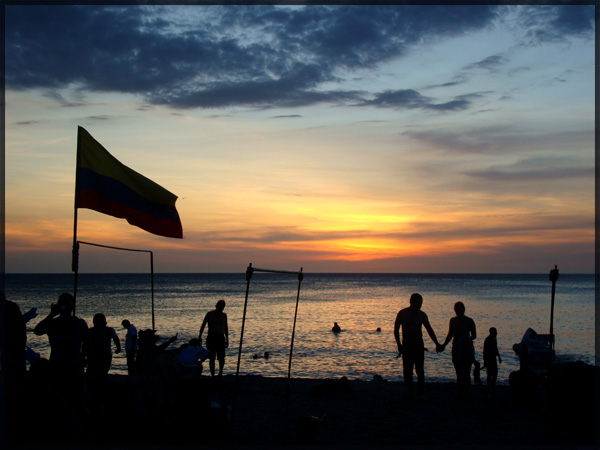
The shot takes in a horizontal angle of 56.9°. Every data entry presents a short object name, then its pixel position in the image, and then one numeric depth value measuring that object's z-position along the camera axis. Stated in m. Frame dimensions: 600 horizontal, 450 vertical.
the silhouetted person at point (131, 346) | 14.87
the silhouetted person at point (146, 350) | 9.66
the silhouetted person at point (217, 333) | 13.29
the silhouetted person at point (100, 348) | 10.68
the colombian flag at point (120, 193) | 8.44
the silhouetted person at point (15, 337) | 8.36
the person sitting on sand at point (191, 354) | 10.92
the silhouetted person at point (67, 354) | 8.25
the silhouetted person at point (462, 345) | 11.06
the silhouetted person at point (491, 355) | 17.33
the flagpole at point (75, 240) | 7.77
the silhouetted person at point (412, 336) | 10.87
